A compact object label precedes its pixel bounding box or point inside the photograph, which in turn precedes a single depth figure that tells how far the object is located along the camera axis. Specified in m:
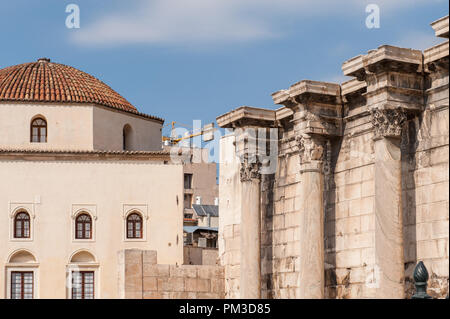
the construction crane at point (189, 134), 52.75
